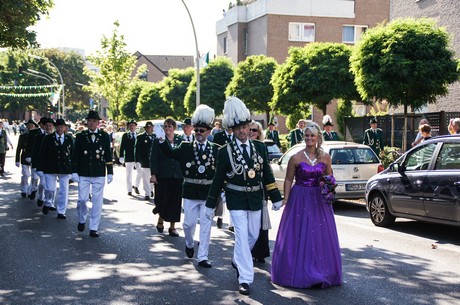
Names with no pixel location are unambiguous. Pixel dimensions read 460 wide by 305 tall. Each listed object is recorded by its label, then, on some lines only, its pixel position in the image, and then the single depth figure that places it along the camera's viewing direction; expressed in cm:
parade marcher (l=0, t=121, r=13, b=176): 2314
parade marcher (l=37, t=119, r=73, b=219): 1320
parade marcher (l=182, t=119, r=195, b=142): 1000
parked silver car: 1438
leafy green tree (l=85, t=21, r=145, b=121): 4956
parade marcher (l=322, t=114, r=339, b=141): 1858
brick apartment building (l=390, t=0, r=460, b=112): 2697
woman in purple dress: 732
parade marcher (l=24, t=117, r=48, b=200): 1611
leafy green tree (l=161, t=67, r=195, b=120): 5780
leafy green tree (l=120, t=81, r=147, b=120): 7637
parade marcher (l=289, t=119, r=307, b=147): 1997
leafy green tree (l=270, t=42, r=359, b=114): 2934
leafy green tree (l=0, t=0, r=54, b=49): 1820
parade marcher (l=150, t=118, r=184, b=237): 1070
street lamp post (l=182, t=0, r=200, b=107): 2847
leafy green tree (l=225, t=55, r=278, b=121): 3869
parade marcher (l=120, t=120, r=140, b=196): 1806
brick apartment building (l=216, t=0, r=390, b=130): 5147
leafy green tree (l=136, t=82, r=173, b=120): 6669
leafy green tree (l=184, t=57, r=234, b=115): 4659
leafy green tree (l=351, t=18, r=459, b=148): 1928
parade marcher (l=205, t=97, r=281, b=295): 715
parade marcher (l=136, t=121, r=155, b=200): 1669
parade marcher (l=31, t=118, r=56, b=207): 1432
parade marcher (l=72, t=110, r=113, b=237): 1100
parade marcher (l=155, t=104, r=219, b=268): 843
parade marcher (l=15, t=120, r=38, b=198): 1698
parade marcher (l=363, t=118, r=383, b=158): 1883
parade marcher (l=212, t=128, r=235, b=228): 1160
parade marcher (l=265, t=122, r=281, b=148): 2184
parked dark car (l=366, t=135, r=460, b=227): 1023
